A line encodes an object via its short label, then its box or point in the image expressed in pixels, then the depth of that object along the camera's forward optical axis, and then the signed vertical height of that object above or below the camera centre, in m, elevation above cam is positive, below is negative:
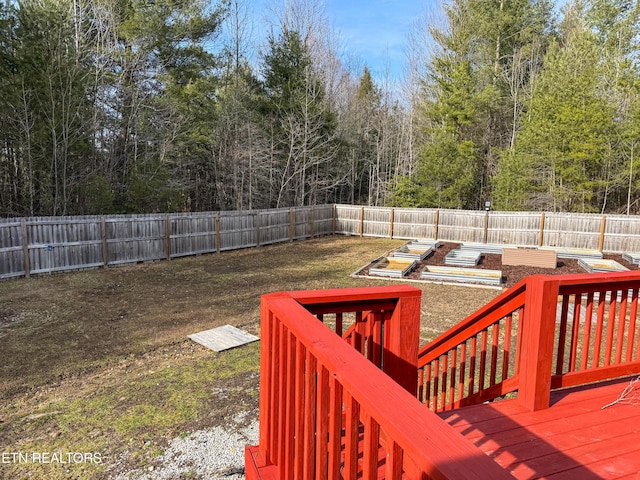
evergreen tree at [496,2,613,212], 15.57 +2.09
